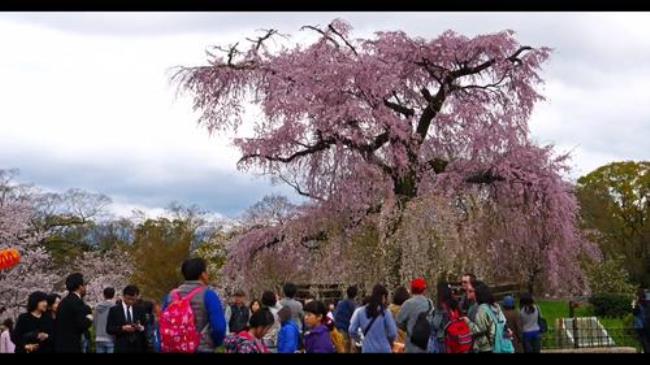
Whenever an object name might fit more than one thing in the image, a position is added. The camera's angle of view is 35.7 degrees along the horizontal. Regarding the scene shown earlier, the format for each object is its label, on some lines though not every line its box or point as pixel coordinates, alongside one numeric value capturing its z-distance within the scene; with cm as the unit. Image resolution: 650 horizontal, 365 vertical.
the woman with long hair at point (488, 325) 1052
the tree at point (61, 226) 5222
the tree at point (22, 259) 4103
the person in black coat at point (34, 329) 1081
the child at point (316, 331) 1000
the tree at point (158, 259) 4891
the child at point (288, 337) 962
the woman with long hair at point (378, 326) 1064
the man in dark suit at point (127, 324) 1184
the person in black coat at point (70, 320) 1077
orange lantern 1872
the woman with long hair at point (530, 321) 1502
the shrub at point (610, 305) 3888
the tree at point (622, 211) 5516
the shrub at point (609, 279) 4303
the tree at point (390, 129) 2397
